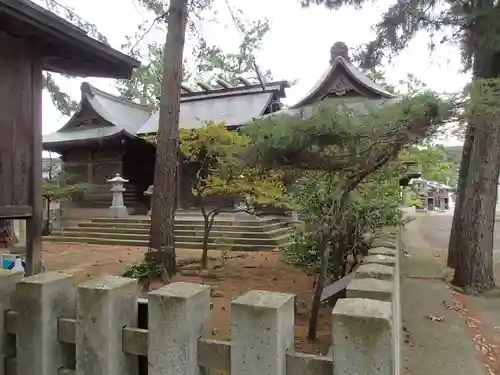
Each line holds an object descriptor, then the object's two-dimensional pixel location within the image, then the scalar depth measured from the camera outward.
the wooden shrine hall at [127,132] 16.47
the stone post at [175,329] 1.86
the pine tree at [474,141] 6.25
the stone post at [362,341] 1.58
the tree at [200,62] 7.94
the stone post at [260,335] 1.72
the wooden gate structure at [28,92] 3.66
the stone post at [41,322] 2.08
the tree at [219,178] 6.68
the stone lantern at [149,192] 15.34
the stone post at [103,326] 1.97
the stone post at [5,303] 2.25
